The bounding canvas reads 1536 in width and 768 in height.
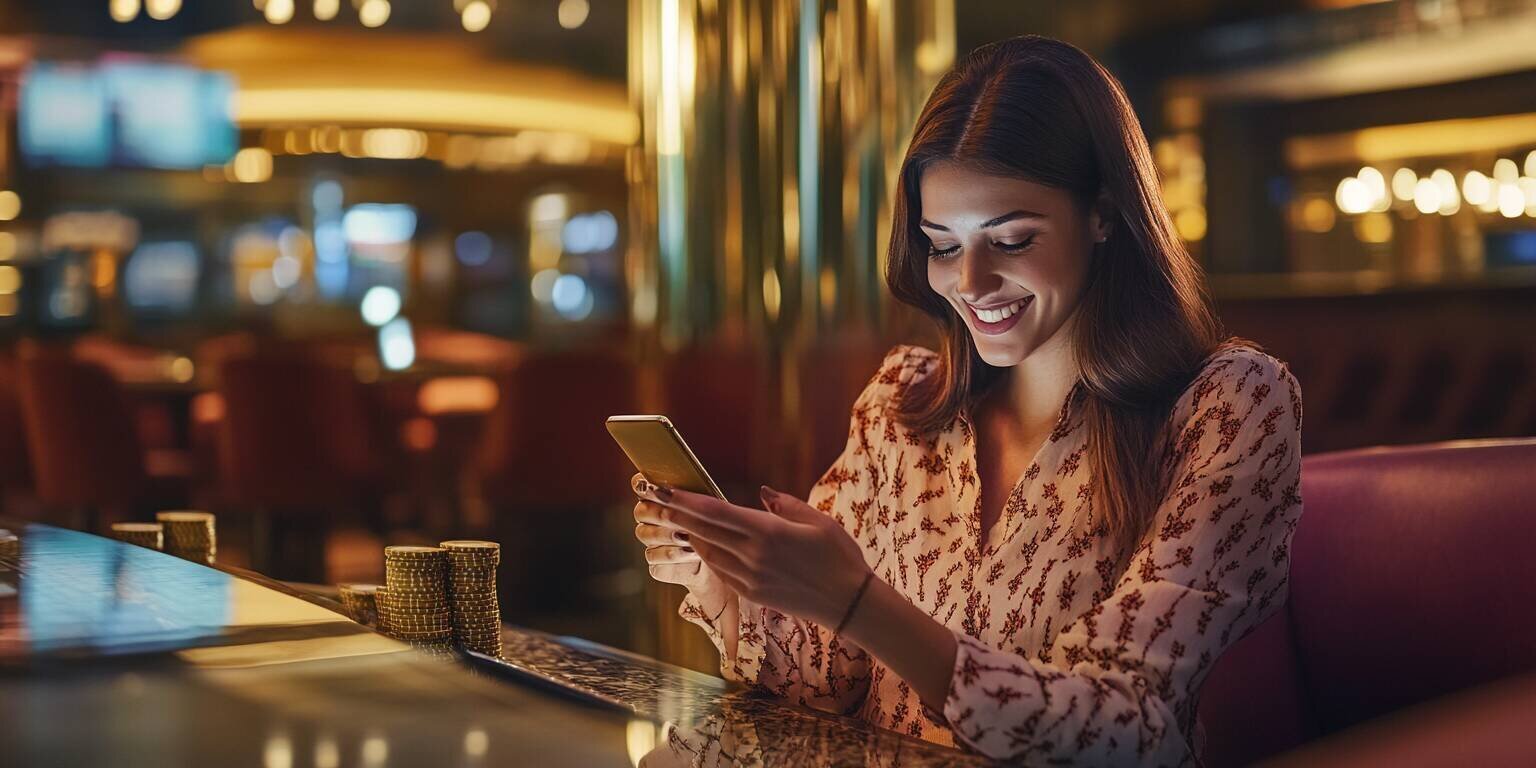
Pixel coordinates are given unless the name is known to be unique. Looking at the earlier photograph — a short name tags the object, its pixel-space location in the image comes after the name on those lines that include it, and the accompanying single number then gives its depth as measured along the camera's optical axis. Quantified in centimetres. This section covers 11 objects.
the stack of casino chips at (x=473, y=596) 162
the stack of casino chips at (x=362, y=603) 170
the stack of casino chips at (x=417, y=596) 158
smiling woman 110
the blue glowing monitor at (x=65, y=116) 893
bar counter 104
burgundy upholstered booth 145
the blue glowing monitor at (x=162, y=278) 970
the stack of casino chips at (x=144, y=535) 192
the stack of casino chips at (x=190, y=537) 194
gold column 456
